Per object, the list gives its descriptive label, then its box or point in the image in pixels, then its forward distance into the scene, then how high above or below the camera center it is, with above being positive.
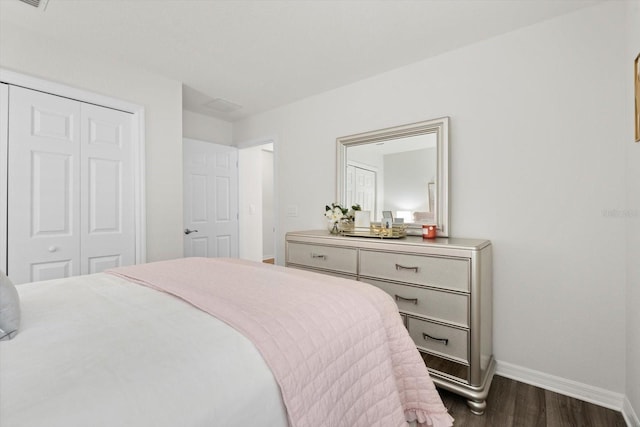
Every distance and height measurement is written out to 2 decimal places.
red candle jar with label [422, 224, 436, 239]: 2.30 -0.15
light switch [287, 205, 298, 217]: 3.55 +0.01
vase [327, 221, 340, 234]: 2.74 -0.15
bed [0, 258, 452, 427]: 0.58 -0.35
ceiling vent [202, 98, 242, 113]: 3.52 +1.32
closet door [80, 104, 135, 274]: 2.49 +0.18
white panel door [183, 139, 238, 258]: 3.66 +0.16
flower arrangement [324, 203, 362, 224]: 2.74 -0.01
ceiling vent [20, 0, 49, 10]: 1.88 +1.34
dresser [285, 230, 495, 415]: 1.79 -0.55
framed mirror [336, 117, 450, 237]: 2.37 +0.36
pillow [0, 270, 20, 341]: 0.78 -0.28
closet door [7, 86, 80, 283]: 2.16 +0.19
